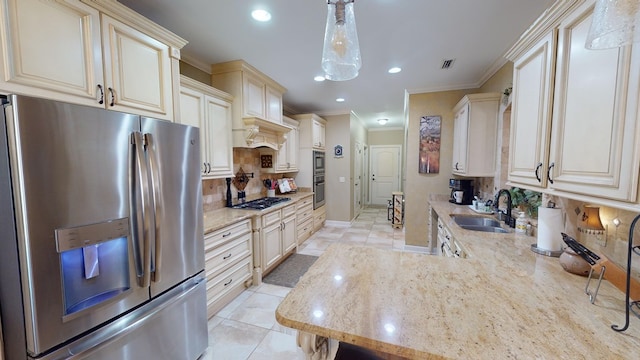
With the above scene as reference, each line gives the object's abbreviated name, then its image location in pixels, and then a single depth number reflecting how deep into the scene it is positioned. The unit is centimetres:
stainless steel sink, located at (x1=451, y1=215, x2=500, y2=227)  251
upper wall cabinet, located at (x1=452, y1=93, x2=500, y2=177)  282
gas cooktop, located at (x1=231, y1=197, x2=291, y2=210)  311
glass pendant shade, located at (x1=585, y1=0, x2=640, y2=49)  71
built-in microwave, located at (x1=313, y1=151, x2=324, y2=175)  492
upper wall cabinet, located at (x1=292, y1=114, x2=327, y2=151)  480
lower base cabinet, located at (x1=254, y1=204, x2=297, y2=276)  293
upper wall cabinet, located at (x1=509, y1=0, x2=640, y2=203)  83
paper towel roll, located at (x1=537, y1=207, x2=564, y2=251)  150
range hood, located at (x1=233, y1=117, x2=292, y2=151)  294
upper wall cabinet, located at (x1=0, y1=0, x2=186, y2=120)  107
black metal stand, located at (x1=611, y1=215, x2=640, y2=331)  79
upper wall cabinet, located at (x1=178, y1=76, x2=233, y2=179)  232
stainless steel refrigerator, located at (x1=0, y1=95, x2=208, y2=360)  96
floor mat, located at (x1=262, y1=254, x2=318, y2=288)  304
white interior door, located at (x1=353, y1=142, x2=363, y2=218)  606
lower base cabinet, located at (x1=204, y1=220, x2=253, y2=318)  222
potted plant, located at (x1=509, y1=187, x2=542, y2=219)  194
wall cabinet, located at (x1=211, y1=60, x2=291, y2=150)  285
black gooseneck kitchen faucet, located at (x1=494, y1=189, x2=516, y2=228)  221
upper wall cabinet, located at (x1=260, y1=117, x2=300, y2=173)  403
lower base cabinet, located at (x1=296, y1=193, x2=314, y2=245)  416
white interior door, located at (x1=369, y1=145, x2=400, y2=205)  802
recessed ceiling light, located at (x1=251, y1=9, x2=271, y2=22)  184
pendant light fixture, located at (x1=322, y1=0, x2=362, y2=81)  109
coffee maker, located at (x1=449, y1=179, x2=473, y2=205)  330
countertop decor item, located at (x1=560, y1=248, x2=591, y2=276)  122
